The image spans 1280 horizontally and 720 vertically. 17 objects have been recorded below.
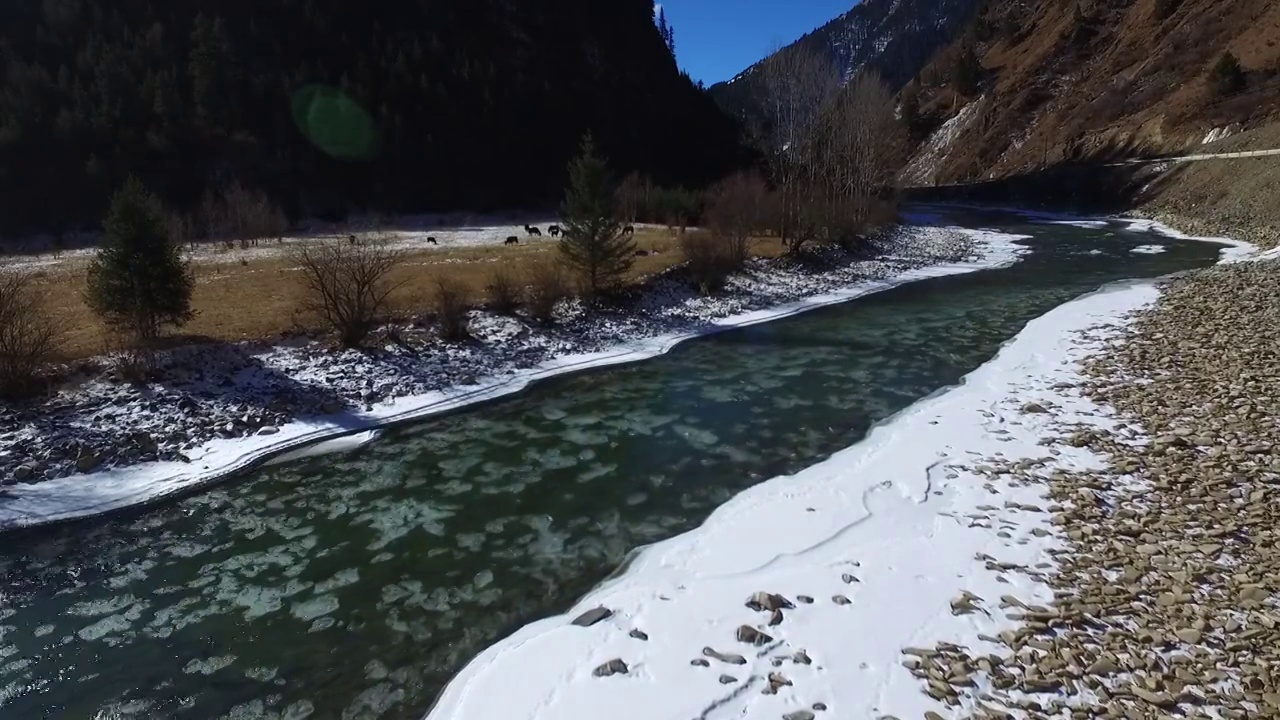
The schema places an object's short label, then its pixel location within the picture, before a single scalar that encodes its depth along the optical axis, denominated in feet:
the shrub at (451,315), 65.31
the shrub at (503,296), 72.43
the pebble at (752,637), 23.00
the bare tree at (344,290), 60.80
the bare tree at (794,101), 141.08
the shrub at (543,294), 72.95
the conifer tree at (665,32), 407.85
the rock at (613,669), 22.12
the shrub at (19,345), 46.19
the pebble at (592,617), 25.29
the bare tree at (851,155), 129.59
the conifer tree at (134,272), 55.26
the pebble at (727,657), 22.11
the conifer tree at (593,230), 81.25
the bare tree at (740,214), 98.12
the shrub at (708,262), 92.53
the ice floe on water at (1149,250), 121.29
